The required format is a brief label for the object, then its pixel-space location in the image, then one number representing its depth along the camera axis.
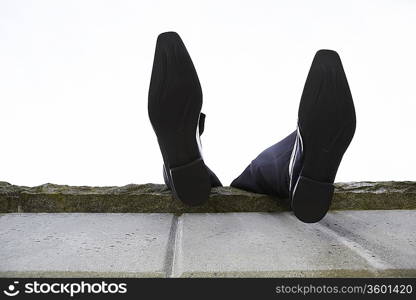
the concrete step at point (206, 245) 0.60
